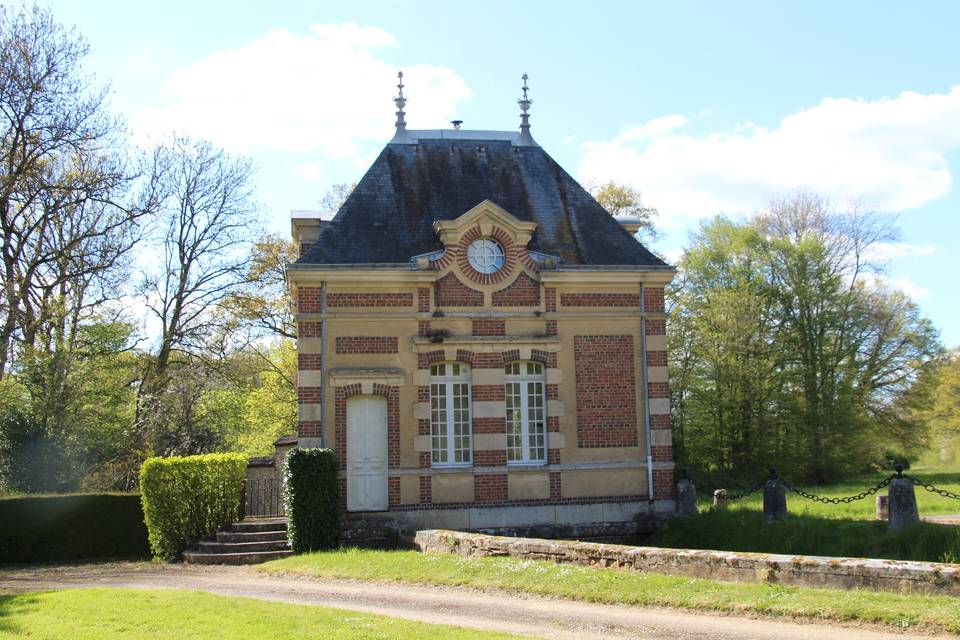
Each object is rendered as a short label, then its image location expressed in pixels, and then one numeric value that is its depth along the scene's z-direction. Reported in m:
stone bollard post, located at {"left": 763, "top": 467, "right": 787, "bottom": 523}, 16.69
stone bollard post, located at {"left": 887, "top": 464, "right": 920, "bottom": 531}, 13.76
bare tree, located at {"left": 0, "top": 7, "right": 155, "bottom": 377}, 22.83
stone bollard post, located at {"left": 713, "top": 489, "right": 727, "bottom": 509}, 21.67
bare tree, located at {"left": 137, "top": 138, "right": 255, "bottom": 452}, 30.94
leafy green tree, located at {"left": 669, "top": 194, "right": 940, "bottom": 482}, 33.12
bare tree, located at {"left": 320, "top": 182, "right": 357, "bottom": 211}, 36.28
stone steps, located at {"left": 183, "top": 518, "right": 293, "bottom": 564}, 17.14
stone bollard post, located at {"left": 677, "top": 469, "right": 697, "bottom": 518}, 18.92
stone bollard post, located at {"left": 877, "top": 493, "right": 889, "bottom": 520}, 15.95
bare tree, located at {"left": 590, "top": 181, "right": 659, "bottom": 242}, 37.62
